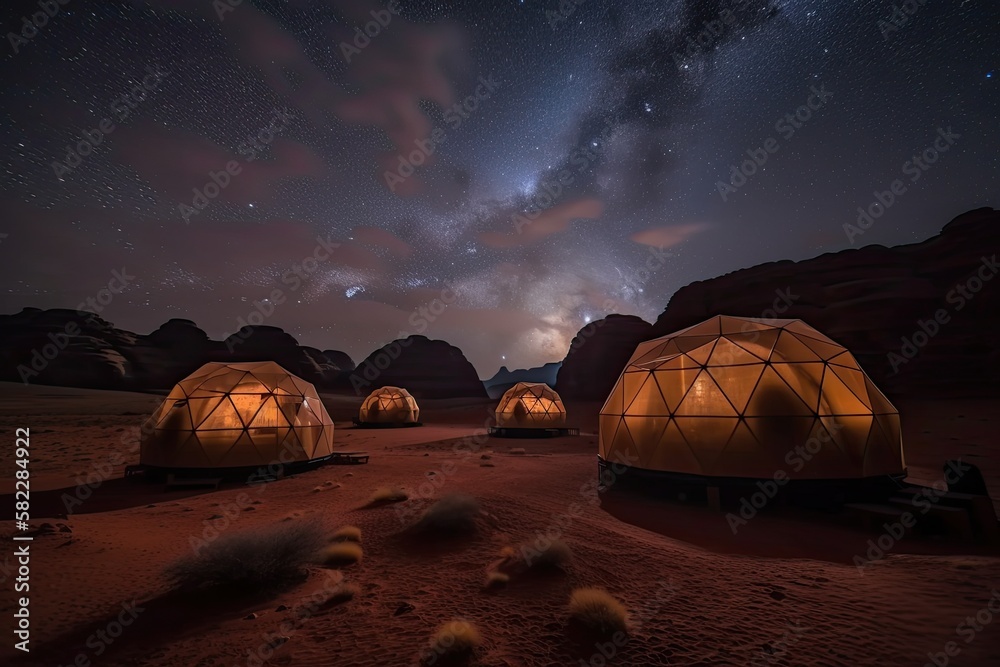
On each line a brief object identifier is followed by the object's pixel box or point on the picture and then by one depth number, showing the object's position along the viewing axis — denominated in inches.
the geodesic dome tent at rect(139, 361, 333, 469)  568.4
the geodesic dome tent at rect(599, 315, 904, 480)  416.2
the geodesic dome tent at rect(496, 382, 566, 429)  1278.3
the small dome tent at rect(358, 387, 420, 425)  1653.5
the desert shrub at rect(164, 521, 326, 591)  235.5
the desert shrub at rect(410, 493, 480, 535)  313.3
